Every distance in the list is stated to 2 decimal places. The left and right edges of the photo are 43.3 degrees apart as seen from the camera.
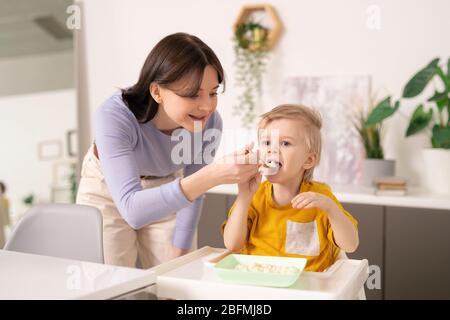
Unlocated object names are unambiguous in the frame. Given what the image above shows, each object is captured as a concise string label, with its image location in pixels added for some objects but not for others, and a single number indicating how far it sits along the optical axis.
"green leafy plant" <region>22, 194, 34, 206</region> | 4.82
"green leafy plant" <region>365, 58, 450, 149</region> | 3.09
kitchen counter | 2.98
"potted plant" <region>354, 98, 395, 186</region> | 3.27
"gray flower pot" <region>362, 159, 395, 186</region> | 3.32
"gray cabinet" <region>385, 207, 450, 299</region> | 2.99
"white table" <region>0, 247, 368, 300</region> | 1.28
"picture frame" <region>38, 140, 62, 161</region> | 4.81
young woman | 1.68
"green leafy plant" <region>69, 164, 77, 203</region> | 4.74
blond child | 1.72
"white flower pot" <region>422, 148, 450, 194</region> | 3.16
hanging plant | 3.77
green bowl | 1.29
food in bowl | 1.38
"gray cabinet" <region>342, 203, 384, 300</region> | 3.11
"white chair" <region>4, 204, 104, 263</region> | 1.92
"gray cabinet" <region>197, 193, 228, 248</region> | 3.53
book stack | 3.11
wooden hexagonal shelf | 3.71
